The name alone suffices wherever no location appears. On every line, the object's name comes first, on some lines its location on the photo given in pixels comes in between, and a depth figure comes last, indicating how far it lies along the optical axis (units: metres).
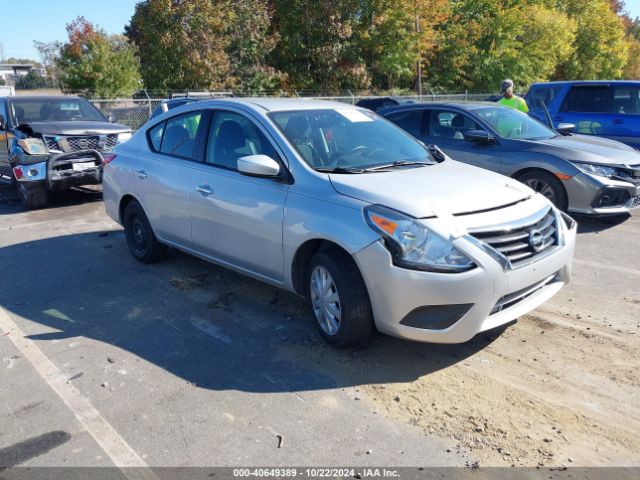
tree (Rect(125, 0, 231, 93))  21.38
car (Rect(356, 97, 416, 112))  13.23
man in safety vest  9.79
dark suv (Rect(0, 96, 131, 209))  8.96
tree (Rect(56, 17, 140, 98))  23.81
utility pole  27.67
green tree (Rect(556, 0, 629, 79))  38.44
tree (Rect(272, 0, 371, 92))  25.86
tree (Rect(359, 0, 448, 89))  27.41
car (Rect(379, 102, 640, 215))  7.12
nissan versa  3.55
